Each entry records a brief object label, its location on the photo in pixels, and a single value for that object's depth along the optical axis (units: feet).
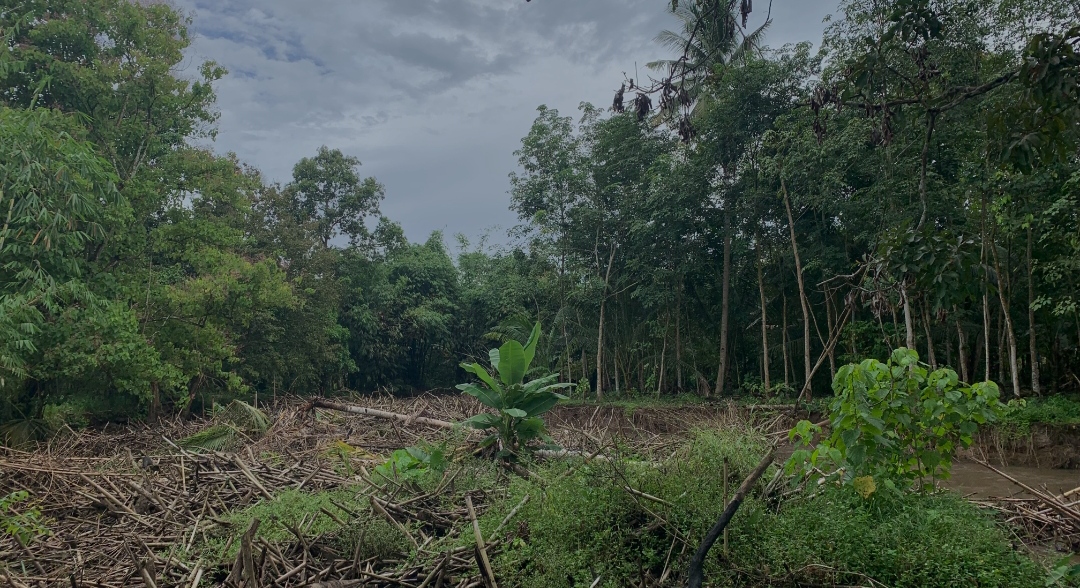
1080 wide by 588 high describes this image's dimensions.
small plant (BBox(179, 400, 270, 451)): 29.12
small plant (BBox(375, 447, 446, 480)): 18.01
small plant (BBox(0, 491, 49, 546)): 17.01
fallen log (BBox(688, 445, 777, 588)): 9.37
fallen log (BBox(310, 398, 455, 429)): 31.53
